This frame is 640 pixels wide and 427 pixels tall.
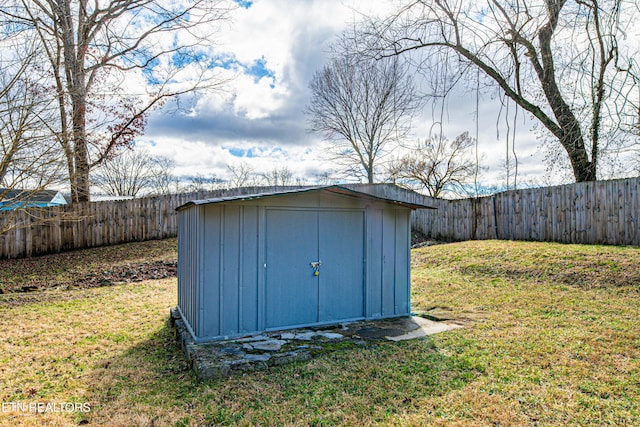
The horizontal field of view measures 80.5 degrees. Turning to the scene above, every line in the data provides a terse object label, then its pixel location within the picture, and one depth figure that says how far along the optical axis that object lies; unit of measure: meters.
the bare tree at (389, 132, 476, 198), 20.70
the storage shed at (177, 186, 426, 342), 4.59
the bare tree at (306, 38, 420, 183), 19.34
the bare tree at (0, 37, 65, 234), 6.55
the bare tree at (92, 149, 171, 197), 25.14
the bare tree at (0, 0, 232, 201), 8.02
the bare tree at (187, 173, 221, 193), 25.79
